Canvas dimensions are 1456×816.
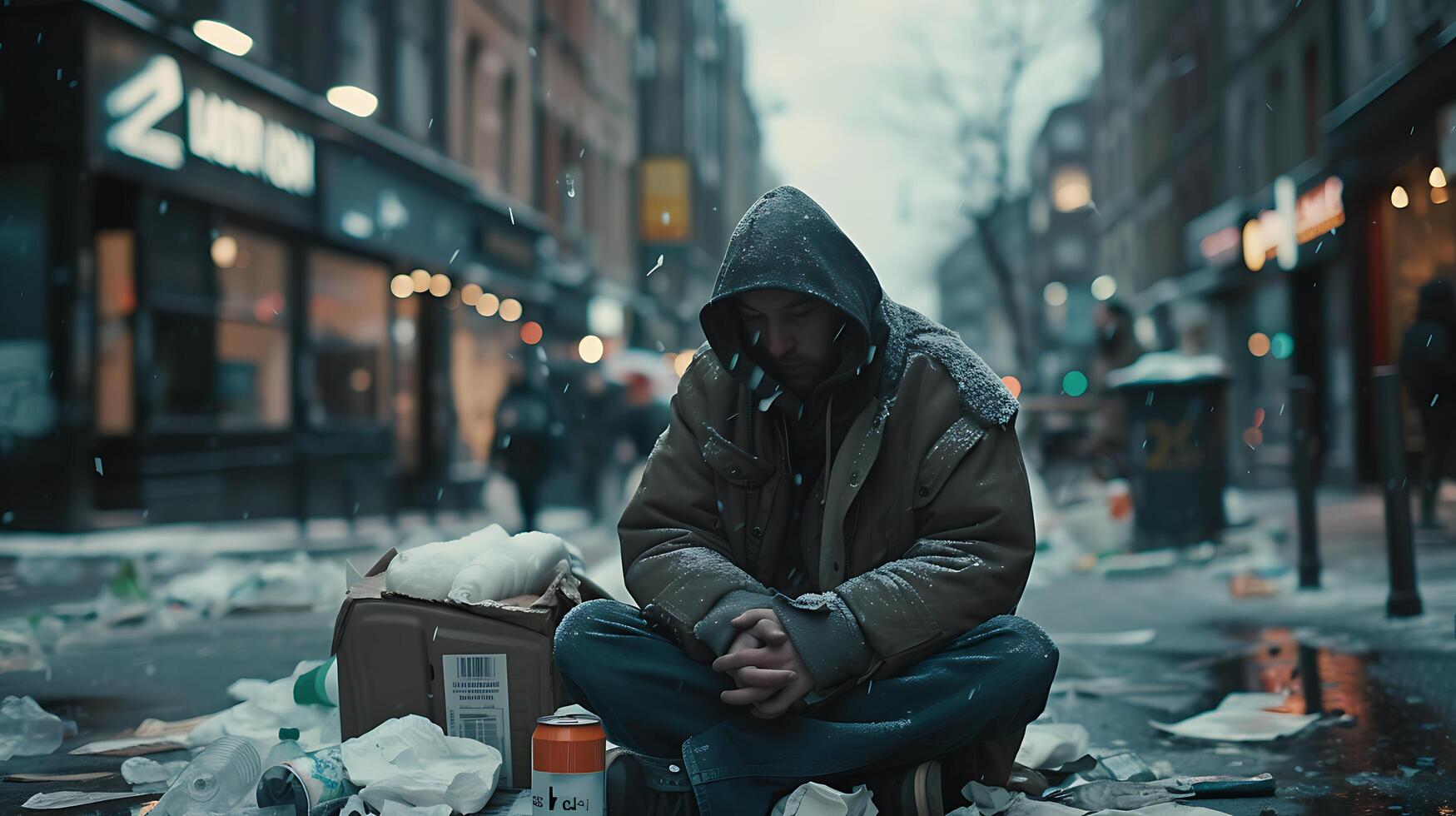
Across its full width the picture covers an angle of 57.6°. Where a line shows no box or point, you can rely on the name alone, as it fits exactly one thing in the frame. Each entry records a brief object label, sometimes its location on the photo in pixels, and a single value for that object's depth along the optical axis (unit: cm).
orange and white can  298
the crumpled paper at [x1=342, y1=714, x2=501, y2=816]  343
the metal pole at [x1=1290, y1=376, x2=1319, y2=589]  817
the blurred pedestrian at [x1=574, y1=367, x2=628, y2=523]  1548
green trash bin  1084
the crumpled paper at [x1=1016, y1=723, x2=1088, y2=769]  389
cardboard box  370
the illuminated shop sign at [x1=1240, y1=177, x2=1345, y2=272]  1903
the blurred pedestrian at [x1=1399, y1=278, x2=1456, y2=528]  1041
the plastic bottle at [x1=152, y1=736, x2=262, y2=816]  347
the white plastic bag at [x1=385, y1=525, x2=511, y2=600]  382
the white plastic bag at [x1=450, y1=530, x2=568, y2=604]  380
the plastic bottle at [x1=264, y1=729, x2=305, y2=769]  381
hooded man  307
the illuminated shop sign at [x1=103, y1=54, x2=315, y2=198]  1279
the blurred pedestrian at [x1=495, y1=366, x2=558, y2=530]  1191
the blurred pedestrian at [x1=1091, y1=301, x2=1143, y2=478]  1331
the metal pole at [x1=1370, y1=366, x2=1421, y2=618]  667
